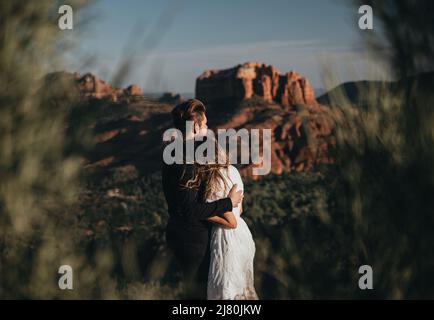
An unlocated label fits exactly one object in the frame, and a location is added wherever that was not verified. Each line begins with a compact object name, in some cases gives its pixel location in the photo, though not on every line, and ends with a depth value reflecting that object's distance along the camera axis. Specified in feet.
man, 11.29
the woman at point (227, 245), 11.44
